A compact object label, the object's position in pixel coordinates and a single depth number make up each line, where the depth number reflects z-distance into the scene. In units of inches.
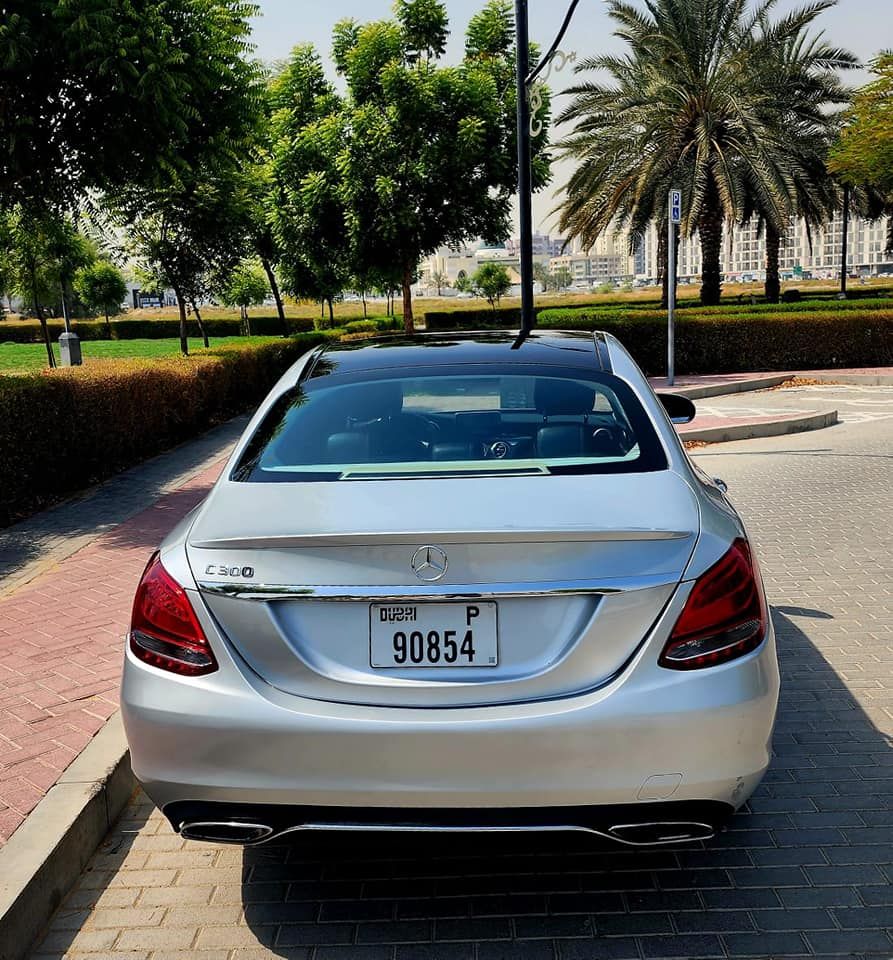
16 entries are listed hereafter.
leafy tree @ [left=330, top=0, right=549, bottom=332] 1035.3
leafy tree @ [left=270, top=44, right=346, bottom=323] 1097.4
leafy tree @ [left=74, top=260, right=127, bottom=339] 2593.5
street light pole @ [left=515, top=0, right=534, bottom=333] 664.4
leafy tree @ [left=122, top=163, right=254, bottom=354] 912.3
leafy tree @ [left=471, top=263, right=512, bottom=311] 3270.2
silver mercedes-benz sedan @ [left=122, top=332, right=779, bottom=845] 107.6
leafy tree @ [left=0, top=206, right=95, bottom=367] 1172.5
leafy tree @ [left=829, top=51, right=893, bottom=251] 1026.7
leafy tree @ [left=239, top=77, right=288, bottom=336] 967.0
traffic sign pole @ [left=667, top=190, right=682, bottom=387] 706.2
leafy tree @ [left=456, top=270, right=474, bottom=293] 4537.4
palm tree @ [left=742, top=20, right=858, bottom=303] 1318.9
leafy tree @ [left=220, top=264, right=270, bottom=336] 2154.3
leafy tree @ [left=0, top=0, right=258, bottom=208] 381.4
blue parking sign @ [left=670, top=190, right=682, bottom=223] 705.0
